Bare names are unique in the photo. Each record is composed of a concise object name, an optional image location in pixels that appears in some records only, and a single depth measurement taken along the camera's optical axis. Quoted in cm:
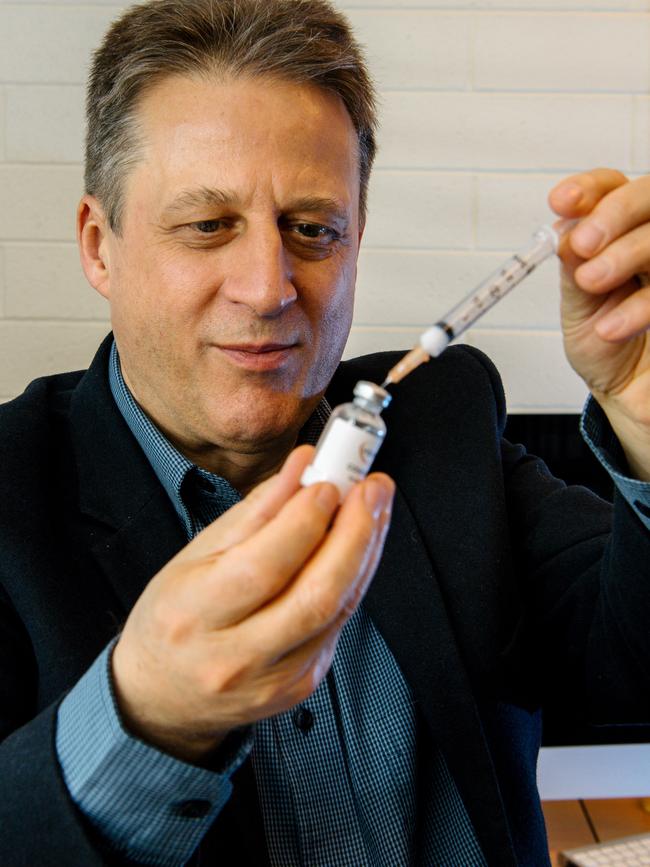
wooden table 161
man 113
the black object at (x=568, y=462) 167
